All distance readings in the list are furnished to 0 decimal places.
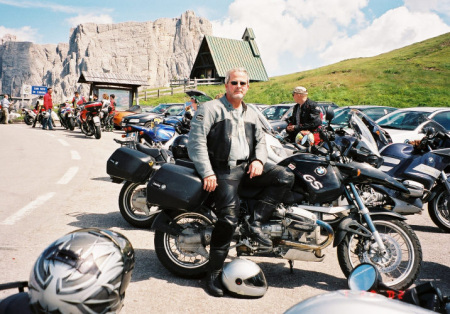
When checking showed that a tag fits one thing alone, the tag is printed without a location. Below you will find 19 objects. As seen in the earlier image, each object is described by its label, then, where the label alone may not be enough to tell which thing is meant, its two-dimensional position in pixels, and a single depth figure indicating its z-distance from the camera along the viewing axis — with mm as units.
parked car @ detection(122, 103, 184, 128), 16106
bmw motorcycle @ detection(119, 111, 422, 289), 3762
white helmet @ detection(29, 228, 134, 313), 1678
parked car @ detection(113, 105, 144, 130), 21589
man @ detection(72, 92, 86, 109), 22062
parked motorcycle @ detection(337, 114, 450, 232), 5184
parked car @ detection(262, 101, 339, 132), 16125
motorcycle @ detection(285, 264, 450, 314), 1447
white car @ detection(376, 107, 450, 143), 10312
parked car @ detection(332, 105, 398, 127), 13148
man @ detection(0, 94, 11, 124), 24933
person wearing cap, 7980
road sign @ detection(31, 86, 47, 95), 33812
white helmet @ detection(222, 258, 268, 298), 3470
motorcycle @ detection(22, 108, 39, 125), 23859
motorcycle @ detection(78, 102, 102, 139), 16172
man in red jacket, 20809
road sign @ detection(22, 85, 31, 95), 32600
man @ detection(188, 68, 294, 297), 3607
